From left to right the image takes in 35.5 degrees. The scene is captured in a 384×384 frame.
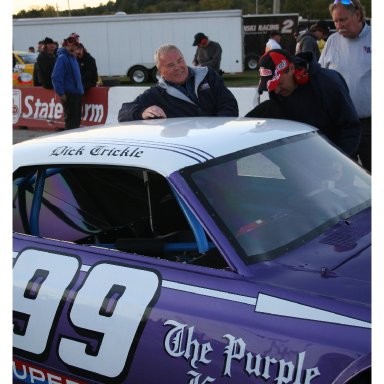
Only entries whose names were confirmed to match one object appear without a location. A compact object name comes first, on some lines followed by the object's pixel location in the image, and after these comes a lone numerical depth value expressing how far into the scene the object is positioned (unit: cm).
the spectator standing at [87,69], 1055
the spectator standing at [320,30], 873
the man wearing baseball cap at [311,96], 351
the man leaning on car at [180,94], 395
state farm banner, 1105
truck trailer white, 2475
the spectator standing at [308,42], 827
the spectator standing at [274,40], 1009
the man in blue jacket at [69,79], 938
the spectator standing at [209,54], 1160
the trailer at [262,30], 2839
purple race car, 188
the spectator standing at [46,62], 1105
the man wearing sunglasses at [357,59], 417
